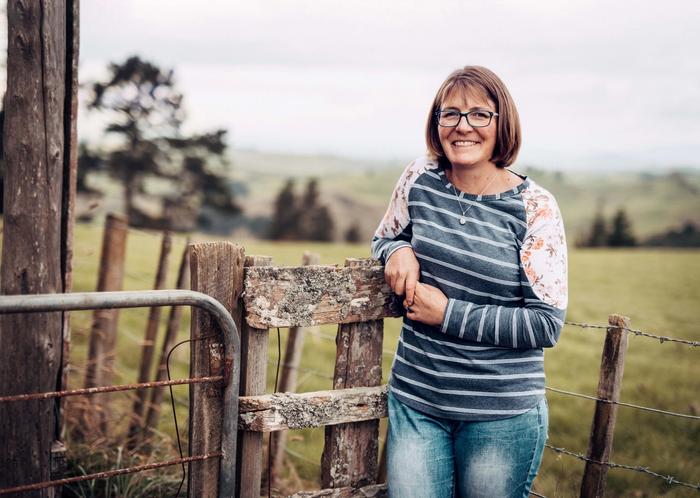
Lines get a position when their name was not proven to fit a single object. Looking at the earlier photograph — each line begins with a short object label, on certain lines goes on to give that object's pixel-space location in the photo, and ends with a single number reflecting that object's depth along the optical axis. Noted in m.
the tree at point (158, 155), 32.31
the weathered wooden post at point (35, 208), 3.22
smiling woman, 2.67
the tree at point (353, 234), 45.21
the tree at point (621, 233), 45.78
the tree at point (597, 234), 46.44
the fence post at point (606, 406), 3.46
